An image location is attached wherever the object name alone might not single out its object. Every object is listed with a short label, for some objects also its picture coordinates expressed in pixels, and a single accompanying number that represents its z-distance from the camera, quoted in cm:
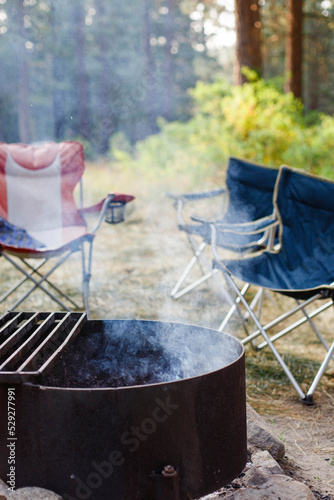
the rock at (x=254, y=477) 156
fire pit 121
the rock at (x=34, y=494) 123
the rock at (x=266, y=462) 163
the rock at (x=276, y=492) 144
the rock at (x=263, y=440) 176
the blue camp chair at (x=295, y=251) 252
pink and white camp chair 324
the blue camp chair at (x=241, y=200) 338
